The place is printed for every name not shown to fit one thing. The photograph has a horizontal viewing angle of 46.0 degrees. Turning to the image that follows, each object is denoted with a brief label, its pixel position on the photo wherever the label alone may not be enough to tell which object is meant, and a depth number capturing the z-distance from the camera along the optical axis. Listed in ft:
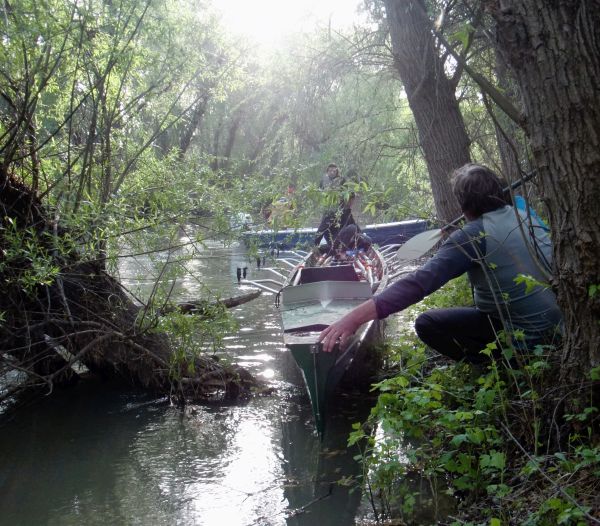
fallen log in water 22.56
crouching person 12.51
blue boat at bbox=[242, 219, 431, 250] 23.21
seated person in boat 26.38
